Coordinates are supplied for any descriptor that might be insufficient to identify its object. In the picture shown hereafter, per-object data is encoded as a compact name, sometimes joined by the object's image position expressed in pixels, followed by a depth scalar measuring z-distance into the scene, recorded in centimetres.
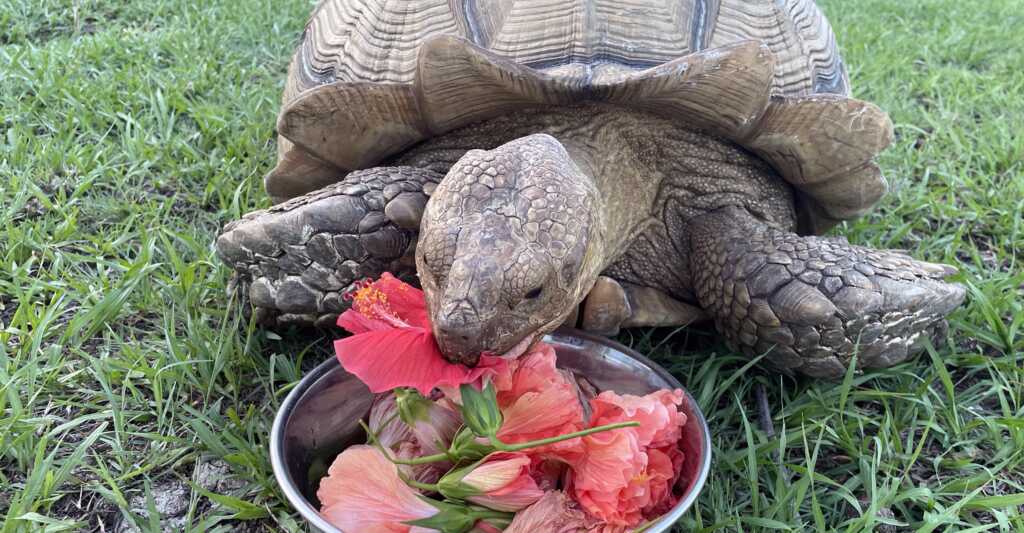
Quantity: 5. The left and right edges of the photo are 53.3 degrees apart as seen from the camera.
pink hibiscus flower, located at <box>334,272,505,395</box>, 41
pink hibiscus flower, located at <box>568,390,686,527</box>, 42
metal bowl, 43
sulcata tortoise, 53
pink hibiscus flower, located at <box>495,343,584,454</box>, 43
